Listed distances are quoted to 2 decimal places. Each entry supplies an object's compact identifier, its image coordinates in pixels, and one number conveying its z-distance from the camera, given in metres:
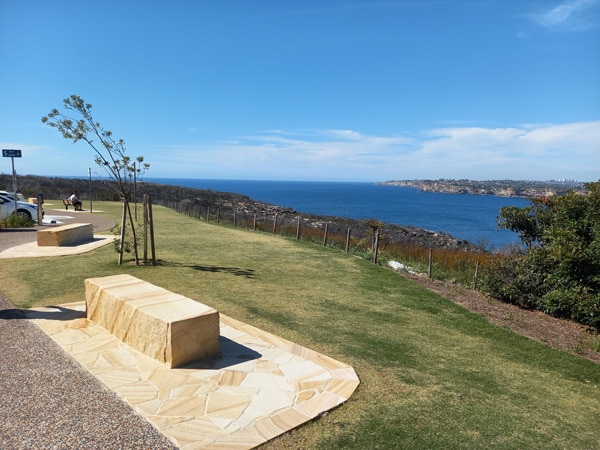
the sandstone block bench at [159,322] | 4.54
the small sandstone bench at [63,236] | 12.16
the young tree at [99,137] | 9.54
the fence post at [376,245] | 12.33
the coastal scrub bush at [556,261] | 8.12
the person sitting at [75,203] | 25.39
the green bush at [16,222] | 16.47
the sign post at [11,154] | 15.47
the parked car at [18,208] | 17.41
